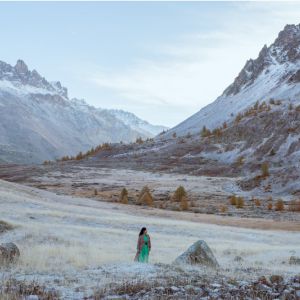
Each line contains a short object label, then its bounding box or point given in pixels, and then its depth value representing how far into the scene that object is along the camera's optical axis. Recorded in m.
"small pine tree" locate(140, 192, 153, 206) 50.09
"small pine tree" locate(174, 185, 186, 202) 54.92
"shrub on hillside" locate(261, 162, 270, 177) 63.91
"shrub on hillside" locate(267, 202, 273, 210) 47.95
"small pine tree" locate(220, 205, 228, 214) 46.15
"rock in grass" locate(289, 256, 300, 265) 17.89
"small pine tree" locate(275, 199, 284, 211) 46.99
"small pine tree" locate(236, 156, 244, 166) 85.89
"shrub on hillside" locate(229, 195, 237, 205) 51.43
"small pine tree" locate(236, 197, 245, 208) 49.47
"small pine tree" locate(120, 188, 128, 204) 51.24
